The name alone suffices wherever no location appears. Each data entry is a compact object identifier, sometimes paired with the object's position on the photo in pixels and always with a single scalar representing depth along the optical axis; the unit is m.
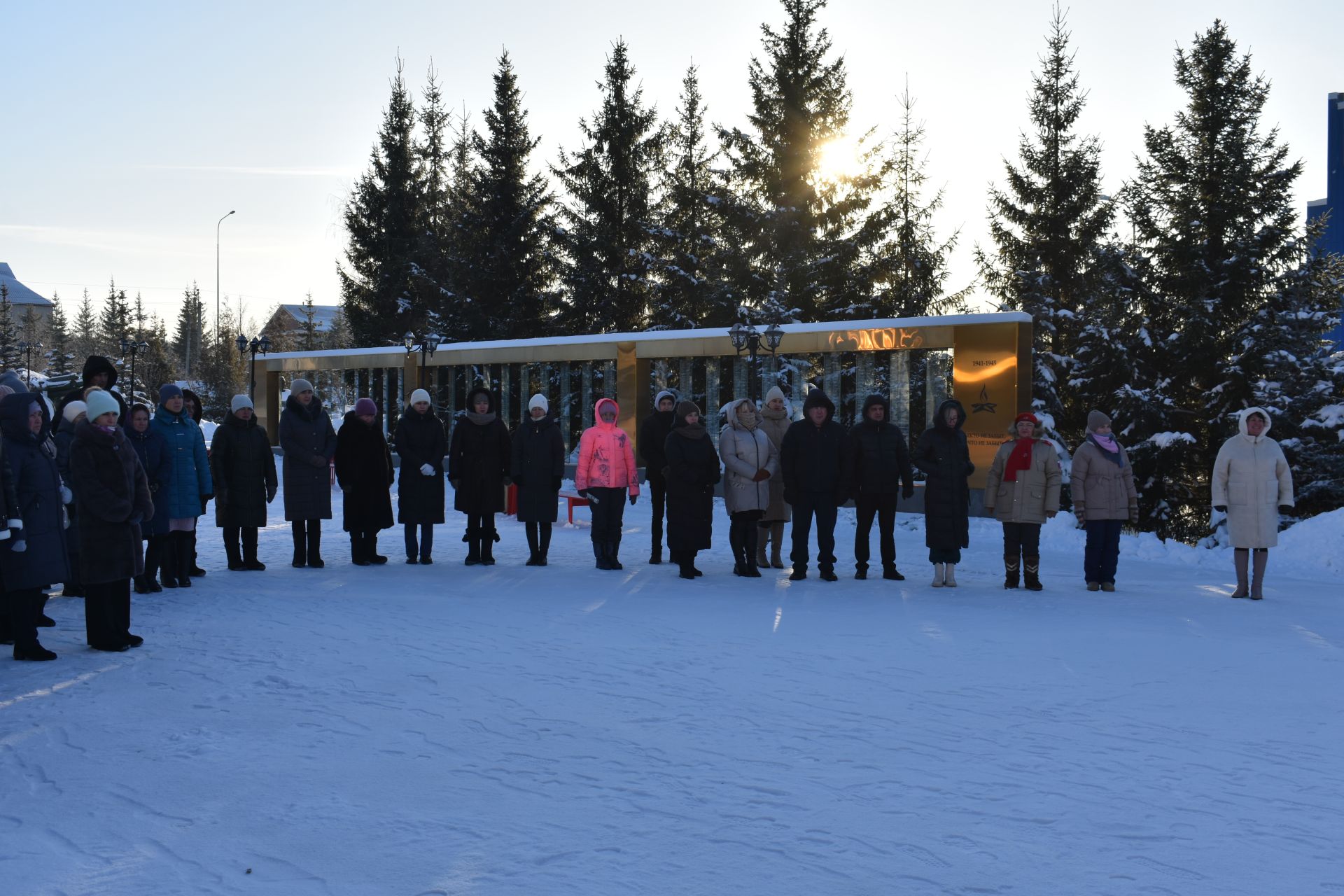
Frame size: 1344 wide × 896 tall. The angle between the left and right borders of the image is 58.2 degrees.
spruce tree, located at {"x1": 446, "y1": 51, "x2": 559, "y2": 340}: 37.28
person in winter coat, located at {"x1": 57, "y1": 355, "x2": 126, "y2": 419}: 8.91
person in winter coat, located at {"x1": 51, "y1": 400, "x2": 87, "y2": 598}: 7.89
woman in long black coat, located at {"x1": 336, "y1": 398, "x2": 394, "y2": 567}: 11.53
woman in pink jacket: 11.23
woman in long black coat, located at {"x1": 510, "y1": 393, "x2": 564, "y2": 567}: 11.50
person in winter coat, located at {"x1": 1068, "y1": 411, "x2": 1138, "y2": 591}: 10.45
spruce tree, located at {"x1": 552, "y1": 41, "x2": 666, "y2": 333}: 35.53
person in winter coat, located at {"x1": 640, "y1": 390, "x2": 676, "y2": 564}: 11.59
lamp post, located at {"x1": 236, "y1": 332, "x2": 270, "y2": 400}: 31.39
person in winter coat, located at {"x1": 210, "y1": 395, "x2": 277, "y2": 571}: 10.78
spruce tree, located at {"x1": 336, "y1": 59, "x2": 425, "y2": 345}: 44.47
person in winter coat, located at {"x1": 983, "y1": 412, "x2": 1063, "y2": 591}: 10.30
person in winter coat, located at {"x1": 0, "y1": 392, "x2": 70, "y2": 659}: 6.82
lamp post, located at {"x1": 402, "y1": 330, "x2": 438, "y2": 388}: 24.62
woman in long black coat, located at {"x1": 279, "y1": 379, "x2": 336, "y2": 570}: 11.15
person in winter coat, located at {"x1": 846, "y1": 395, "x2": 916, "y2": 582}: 10.62
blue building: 32.19
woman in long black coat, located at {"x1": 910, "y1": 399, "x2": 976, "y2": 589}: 10.37
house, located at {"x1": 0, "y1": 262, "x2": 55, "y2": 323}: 126.75
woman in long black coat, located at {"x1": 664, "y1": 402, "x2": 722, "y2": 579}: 10.82
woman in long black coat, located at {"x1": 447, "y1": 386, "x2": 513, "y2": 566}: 11.55
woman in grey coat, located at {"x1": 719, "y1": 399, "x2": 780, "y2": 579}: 10.85
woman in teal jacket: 9.88
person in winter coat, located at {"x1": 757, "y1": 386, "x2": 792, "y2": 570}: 11.49
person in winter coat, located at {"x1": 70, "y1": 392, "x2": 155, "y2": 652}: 7.00
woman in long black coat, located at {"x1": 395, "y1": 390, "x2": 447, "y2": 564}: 11.59
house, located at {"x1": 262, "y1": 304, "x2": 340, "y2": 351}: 86.03
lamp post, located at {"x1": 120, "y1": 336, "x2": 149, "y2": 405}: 46.44
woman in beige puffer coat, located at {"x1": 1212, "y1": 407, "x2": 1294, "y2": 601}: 10.14
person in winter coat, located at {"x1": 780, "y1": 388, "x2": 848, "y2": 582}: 10.55
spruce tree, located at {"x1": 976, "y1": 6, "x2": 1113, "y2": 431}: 26.36
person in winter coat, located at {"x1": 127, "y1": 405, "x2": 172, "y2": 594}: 9.48
